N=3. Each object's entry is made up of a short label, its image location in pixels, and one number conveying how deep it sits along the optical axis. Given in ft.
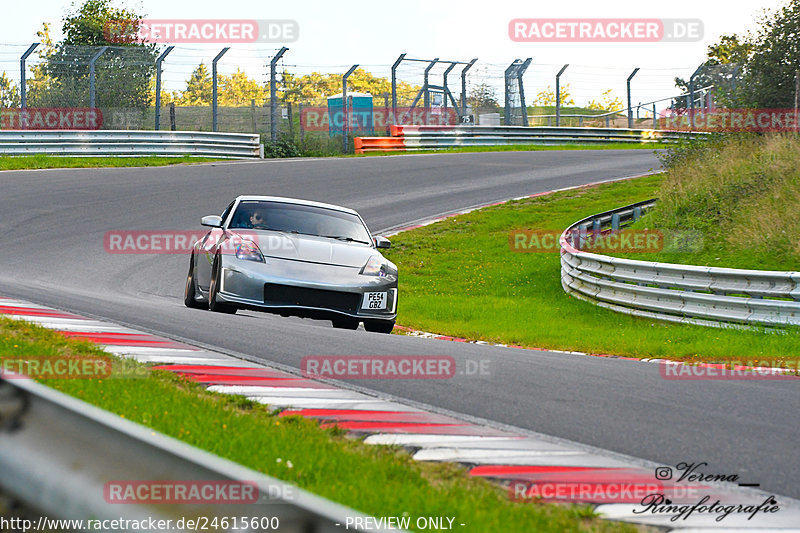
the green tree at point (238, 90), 479.41
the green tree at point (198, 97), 366.16
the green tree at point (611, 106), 345.04
